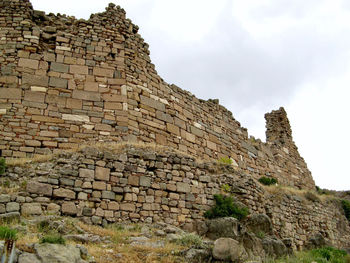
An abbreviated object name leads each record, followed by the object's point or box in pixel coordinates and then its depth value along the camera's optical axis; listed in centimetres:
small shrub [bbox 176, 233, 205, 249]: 935
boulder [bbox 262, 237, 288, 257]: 1152
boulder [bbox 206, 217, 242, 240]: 1098
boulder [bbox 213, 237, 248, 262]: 827
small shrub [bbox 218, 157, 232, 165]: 1681
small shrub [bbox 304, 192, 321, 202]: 1862
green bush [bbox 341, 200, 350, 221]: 2069
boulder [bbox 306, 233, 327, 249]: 1596
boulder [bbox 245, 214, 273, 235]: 1250
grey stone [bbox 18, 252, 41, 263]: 670
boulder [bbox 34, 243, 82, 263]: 695
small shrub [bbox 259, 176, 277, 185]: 1881
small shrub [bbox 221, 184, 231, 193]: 1331
